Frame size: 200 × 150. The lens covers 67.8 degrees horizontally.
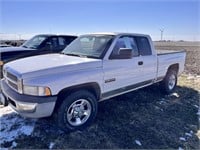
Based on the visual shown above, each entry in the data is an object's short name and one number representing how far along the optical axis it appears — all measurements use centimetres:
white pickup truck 237
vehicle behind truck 489
